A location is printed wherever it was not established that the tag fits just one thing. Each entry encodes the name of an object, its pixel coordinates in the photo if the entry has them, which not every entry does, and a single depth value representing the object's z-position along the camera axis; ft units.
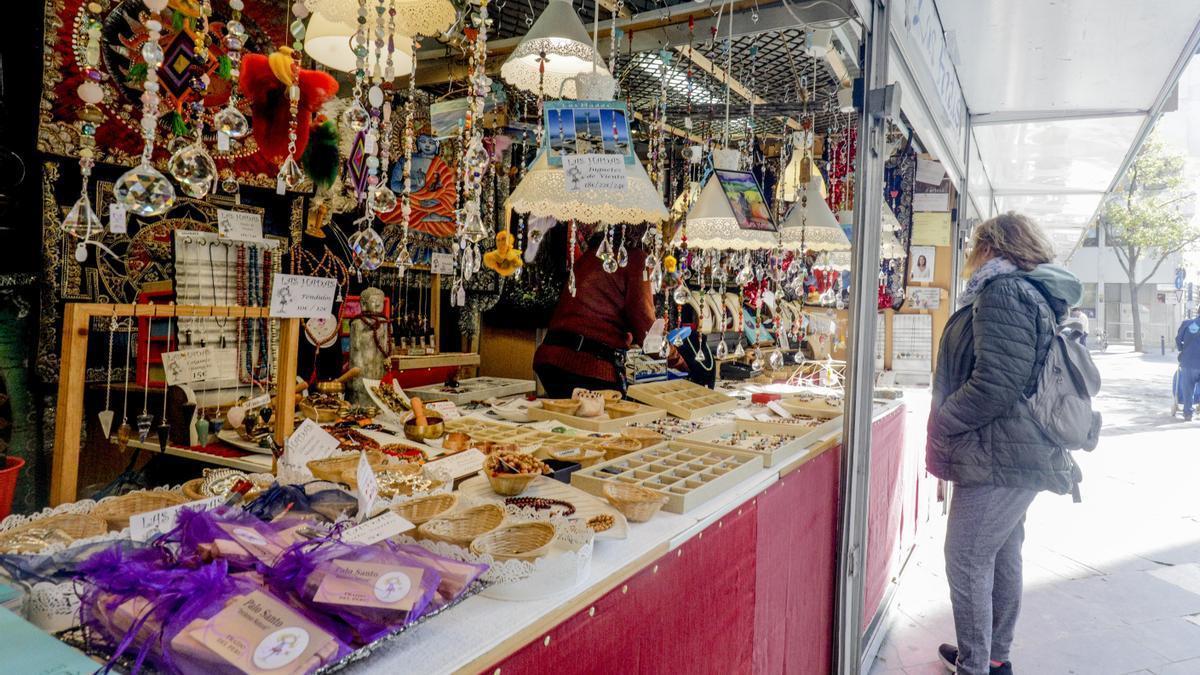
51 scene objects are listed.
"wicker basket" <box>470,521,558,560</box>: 3.83
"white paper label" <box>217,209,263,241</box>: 6.70
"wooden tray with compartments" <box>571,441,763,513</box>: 5.43
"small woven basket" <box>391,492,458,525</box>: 4.45
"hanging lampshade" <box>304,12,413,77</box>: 6.18
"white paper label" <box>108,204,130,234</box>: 3.53
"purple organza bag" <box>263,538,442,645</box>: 2.86
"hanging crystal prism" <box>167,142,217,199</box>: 3.37
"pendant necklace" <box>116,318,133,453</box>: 5.92
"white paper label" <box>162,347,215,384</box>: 5.47
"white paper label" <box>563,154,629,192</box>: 5.52
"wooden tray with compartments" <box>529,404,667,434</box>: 8.39
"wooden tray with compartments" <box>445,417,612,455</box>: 7.18
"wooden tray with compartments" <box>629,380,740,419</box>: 9.79
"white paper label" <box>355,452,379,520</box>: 4.06
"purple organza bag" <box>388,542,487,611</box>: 3.26
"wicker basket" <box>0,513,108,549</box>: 3.91
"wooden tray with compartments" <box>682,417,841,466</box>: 7.09
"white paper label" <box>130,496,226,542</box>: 3.61
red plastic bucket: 4.57
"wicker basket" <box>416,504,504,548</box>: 3.99
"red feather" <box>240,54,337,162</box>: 5.43
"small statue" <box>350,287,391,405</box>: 9.57
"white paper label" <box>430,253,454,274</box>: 14.01
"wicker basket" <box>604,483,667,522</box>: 4.92
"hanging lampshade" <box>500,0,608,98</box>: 6.55
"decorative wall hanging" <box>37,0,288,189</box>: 7.99
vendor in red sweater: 10.87
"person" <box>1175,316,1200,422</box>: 28.76
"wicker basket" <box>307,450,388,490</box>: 5.18
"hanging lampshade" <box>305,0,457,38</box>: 5.33
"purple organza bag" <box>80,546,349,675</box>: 2.48
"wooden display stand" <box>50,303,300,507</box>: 4.72
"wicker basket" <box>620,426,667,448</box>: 7.54
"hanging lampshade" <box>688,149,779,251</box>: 8.38
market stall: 3.15
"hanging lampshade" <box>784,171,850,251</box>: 9.87
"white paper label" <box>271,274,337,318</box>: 5.20
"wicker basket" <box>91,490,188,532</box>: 4.17
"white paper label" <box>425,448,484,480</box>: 5.74
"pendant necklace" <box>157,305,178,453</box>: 5.68
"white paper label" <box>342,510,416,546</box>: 3.39
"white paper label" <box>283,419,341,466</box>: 5.19
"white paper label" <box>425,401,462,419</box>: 8.24
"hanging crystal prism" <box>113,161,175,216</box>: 3.14
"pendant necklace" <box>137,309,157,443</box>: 5.45
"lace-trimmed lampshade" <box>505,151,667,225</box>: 6.47
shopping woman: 7.68
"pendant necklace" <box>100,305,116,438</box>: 5.54
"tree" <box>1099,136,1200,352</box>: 67.26
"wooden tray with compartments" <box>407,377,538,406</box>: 10.67
